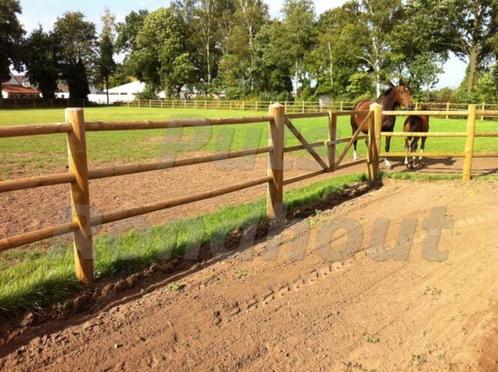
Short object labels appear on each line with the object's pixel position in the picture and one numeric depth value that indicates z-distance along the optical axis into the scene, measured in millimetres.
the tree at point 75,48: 64812
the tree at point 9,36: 59844
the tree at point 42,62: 62594
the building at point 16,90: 90062
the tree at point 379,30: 45719
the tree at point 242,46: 60438
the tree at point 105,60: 78625
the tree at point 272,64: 55938
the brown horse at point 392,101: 11258
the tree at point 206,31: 68812
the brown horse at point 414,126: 11244
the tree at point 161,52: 68000
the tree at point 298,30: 55156
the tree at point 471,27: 42250
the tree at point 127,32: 84838
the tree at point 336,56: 48219
